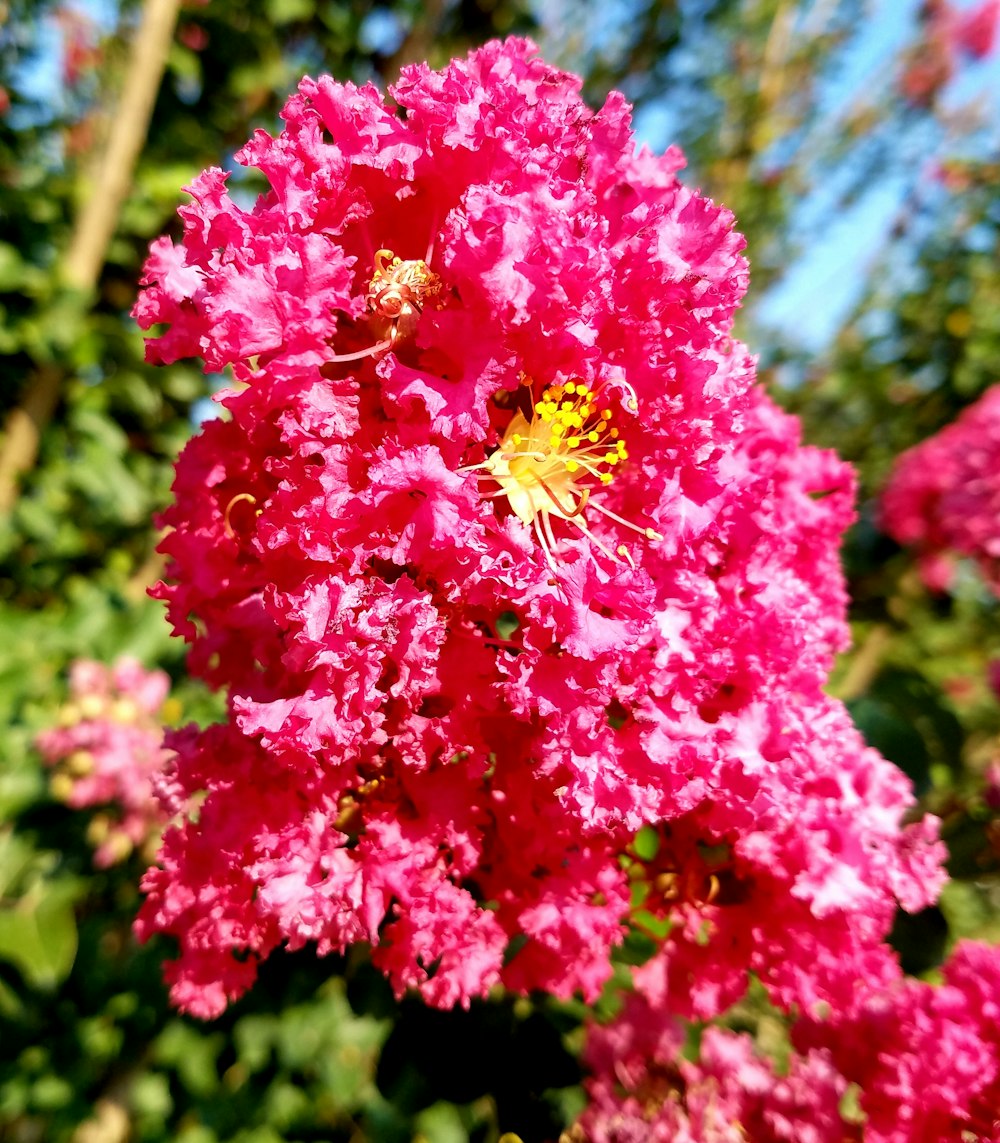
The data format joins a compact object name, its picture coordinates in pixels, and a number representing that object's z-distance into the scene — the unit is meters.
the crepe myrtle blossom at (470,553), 0.08
